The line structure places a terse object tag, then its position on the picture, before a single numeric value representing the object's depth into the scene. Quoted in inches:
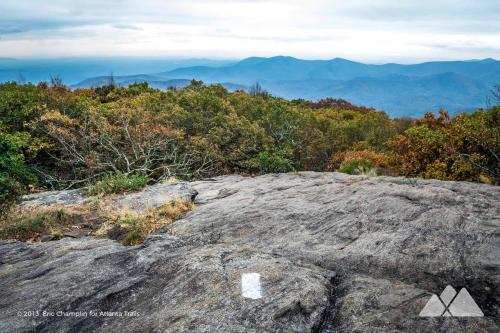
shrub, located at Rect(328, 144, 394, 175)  669.9
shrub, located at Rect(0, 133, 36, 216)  437.4
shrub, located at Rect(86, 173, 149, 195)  533.6
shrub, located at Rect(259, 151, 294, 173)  804.1
